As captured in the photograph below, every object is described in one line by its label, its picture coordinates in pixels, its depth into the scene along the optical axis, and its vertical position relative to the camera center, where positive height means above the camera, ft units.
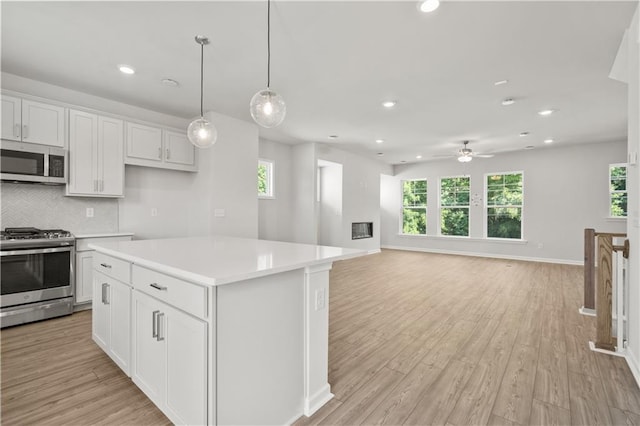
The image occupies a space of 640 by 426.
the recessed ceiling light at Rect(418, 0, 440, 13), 6.95 +4.91
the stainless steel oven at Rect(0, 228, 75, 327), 9.92 -2.23
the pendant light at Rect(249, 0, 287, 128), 7.29 +2.59
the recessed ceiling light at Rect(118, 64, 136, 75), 10.25 +4.97
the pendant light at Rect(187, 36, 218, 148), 9.42 +2.52
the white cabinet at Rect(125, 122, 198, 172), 13.26 +3.00
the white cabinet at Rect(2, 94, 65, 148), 10.24 +3.19
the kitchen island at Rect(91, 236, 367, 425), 4.46 -2.03
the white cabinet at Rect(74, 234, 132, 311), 11.50 -2.34
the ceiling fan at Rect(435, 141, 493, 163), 20.96 +4.18
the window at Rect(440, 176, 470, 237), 27.25 +0.71
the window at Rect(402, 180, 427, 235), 29.84 +0.65
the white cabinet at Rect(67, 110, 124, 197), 11.66 +2.28
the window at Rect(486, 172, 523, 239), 24.73 +0.76
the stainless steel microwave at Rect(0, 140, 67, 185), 10.18 +1.70
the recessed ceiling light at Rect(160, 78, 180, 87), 11.29 +4.96
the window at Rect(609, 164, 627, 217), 20.71 +1.71
